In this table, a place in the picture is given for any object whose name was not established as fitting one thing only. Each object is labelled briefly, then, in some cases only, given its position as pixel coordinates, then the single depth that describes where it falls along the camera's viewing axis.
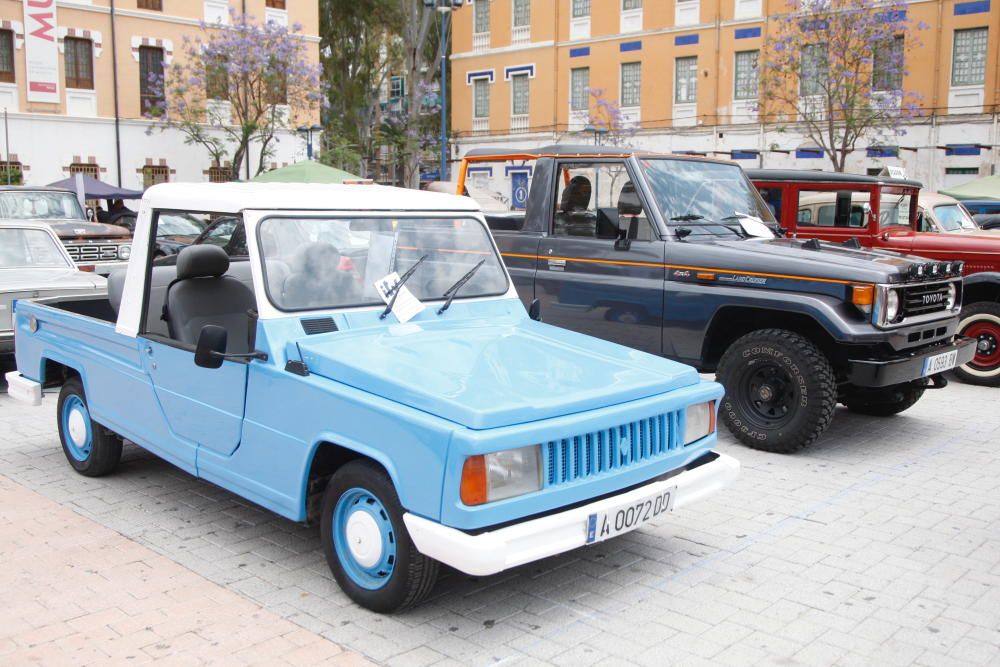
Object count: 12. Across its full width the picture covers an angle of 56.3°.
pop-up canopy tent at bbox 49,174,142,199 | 24.44
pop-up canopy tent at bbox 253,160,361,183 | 22.70
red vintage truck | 9.58
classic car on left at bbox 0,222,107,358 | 8.45
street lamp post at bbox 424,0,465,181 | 28.19
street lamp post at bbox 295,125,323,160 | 31.42
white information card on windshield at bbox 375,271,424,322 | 4.75
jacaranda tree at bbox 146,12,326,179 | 29.48
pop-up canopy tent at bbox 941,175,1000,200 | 21.02
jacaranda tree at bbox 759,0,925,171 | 24.88
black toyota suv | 6.49
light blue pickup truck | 3.62
